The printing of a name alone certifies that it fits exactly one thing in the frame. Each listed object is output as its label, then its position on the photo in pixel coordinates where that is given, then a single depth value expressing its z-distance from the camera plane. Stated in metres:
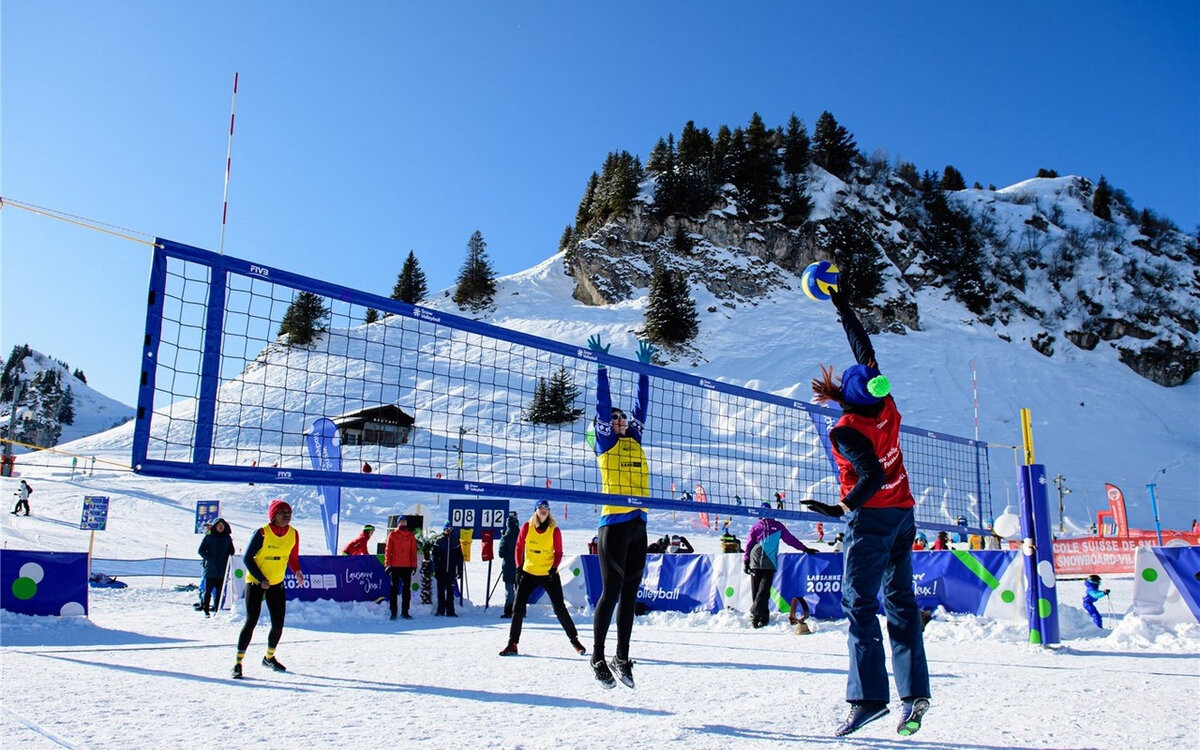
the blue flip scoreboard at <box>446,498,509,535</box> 16.50
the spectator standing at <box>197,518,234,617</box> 11.96
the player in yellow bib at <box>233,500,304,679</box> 6.35
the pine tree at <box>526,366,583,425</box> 39.48
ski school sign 16.83
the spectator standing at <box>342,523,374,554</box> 13.61
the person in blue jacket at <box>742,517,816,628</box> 10.26
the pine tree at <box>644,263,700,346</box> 53.72
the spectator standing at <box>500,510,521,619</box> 12.39
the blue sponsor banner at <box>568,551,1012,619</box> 10.03
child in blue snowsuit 9.33
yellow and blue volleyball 4.86
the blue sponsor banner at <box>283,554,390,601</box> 12.18
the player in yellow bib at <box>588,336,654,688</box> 4.89
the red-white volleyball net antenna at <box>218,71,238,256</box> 6.02
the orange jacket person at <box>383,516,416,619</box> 11.59
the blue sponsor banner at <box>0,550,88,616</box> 9.38
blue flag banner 13.05
